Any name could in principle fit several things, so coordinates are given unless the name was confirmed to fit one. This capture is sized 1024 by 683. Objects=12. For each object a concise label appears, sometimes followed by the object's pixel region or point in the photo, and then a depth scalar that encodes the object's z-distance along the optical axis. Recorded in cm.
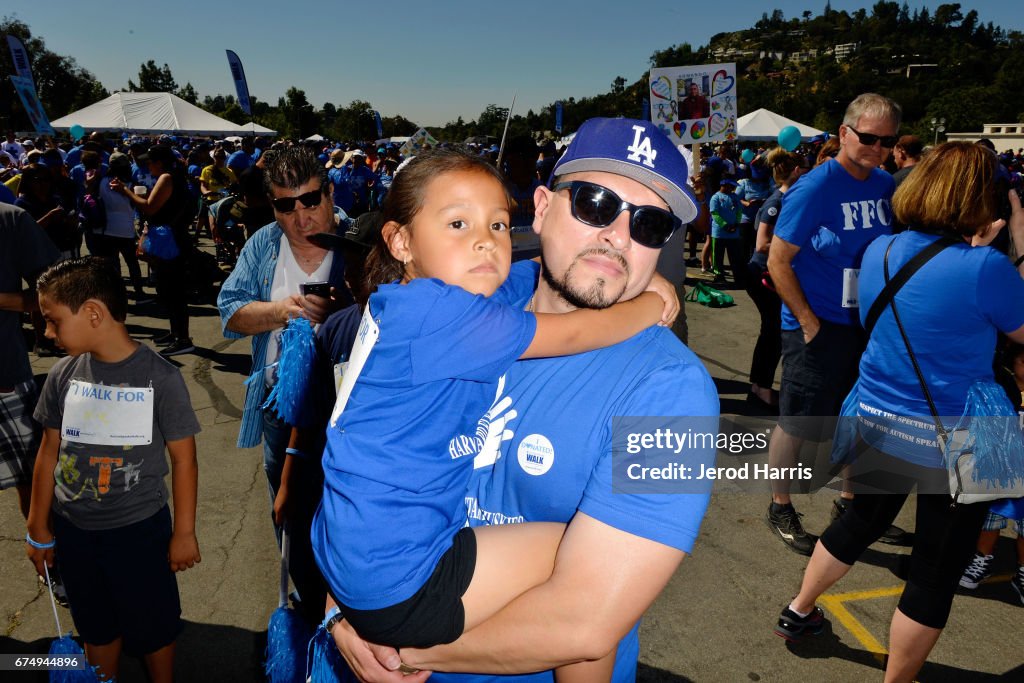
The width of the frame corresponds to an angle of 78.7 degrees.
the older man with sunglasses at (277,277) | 298
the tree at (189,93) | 8628
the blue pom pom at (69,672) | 244
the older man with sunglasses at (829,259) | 380
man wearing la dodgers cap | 116
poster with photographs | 646
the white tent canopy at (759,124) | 2545
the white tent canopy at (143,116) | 2714
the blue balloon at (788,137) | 1153
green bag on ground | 989
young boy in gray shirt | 240
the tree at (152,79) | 7962
